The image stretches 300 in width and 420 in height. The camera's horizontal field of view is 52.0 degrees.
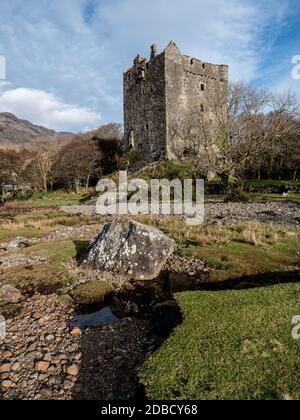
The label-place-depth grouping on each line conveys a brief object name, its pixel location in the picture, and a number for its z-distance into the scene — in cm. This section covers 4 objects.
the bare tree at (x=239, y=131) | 2889
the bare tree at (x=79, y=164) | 5028
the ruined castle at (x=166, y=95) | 3916
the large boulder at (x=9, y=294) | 1009
